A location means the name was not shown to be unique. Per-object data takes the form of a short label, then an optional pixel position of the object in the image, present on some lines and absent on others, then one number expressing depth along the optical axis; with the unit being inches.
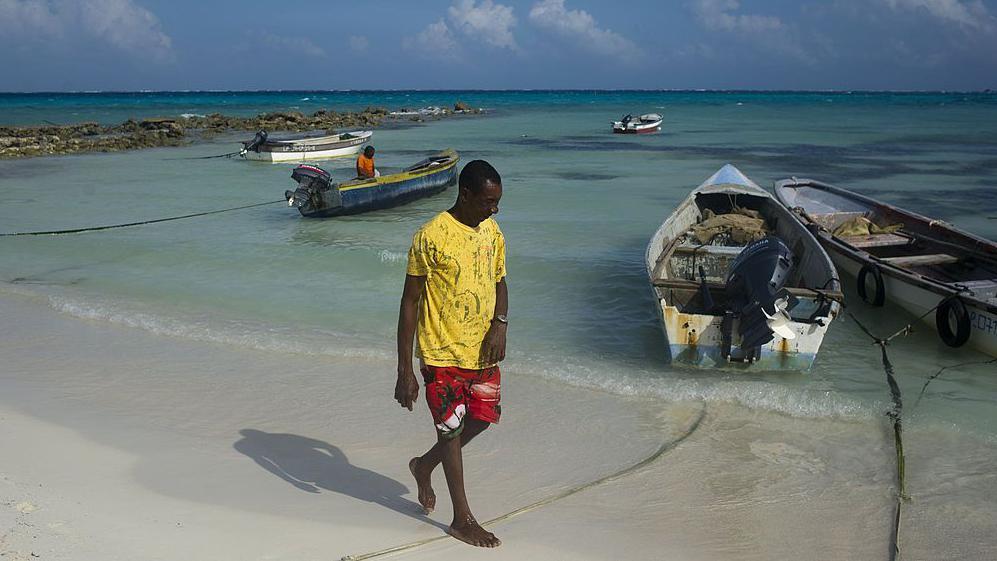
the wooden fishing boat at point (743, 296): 270.2
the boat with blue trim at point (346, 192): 606.9
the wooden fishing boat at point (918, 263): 308.8
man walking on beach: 142.3
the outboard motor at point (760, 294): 259.1
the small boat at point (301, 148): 1071.6
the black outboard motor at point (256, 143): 1068.5
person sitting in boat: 652.7
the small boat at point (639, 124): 1594.5
